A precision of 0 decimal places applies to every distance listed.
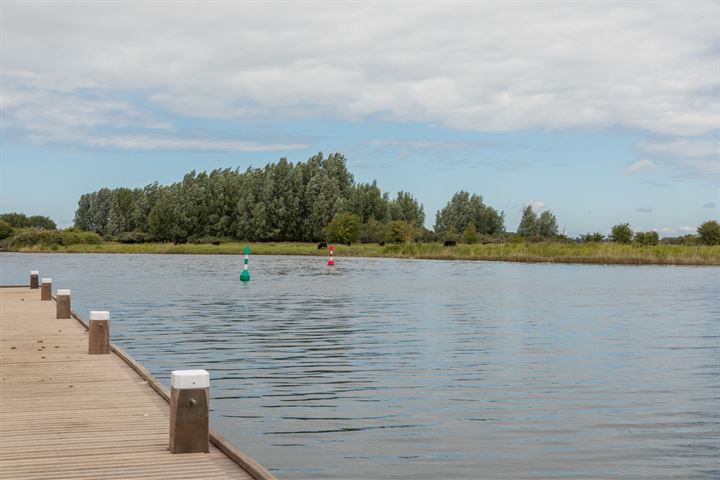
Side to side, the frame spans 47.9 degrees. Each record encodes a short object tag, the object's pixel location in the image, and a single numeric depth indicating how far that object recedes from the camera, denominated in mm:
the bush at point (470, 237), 119938
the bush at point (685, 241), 91738
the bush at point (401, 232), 115375
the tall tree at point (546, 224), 155000
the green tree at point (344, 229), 117000
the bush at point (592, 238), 91438
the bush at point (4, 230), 144750
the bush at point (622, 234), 92750
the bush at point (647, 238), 89488
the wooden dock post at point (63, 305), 24234
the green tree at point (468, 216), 149875
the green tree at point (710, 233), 88938
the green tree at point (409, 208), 148500
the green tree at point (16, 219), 187875
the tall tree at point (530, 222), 153625
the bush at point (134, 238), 140500
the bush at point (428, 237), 129950
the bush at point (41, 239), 128000
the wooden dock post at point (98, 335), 16641
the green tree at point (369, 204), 129500
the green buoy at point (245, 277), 49719
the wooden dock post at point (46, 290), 32062
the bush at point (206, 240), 131500
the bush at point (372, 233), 122562
